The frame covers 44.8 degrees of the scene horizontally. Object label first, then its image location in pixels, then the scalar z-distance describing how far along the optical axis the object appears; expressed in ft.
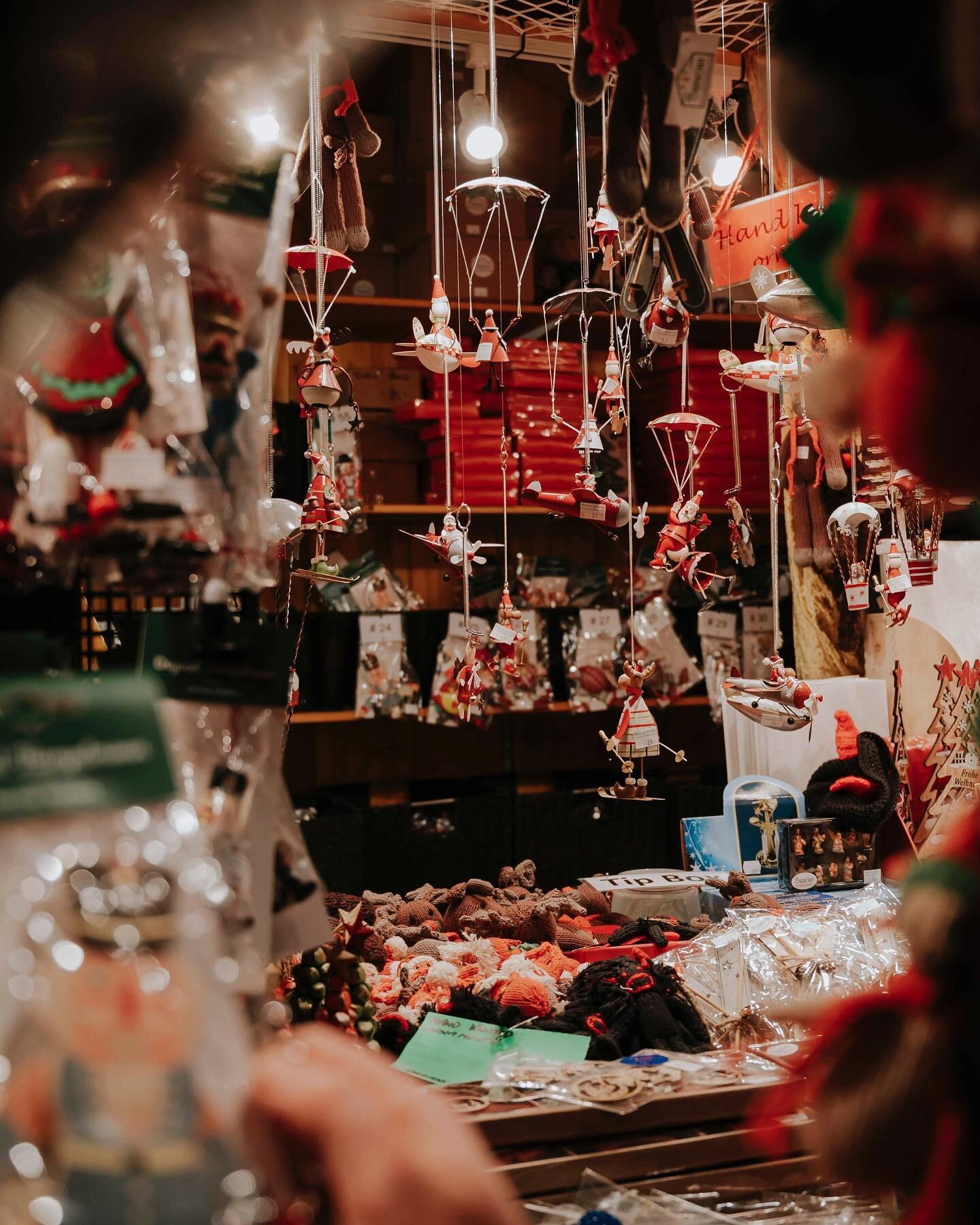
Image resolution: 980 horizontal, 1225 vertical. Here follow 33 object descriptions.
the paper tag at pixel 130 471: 2.08
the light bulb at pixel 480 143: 9.80
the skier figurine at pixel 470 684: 9.95
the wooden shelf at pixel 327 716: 13.21
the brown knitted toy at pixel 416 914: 8.59
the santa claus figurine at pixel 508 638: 9.88
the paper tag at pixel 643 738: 9.14
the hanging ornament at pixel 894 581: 10.02
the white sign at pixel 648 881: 8.88
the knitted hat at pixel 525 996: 5.83
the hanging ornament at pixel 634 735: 9.21
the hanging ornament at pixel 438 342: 9.09
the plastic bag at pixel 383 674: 13.29
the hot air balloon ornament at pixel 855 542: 9.48
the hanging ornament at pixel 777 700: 8.93
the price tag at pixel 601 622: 14.37
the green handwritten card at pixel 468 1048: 4.93
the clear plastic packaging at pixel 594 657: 14.19
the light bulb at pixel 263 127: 2.20
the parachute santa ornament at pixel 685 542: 10.12
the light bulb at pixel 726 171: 10.57
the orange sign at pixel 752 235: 9.86
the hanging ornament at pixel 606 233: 7.97
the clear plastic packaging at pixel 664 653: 14.35
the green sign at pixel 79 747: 1.86
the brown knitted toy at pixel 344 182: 7.89
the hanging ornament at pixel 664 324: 5.80
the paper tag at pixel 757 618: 14.97
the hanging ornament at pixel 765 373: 9.02
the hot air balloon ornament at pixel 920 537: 10.27
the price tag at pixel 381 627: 13.29
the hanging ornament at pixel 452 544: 9.95
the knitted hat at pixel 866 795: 8.84
